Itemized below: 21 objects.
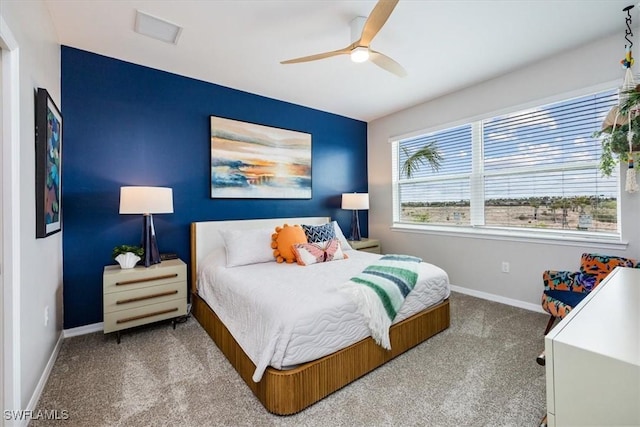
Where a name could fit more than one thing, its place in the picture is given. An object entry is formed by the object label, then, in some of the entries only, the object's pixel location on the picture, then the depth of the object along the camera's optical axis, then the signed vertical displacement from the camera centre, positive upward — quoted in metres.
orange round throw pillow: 2.94 -0.31
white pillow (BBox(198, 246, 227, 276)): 2.81 -0.49
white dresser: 0.70 -0.43
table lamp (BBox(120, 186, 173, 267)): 2.45 +0.07
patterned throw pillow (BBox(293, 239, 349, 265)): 2.83 -0.42
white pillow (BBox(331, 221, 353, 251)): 3.58 -0.37
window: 2.69 +0.41
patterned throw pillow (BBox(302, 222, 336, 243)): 3.26 -0.25
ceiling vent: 2.20 +1.53
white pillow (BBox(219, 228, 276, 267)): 2.79 -0.35
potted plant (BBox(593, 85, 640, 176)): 1.88 +0.57
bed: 1.59 -0.79
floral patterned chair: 2.17 -0.61
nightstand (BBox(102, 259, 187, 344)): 2.34 -0.71
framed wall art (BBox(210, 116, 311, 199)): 3.36 +0.67
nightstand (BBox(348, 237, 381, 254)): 4.15 -0.50
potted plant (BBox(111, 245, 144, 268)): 2.52 -0.38
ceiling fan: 1.71 +1.23
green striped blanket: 1.92 -0.59
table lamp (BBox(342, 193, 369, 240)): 4.18 +0.16
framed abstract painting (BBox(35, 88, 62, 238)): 1.78 +0.34
